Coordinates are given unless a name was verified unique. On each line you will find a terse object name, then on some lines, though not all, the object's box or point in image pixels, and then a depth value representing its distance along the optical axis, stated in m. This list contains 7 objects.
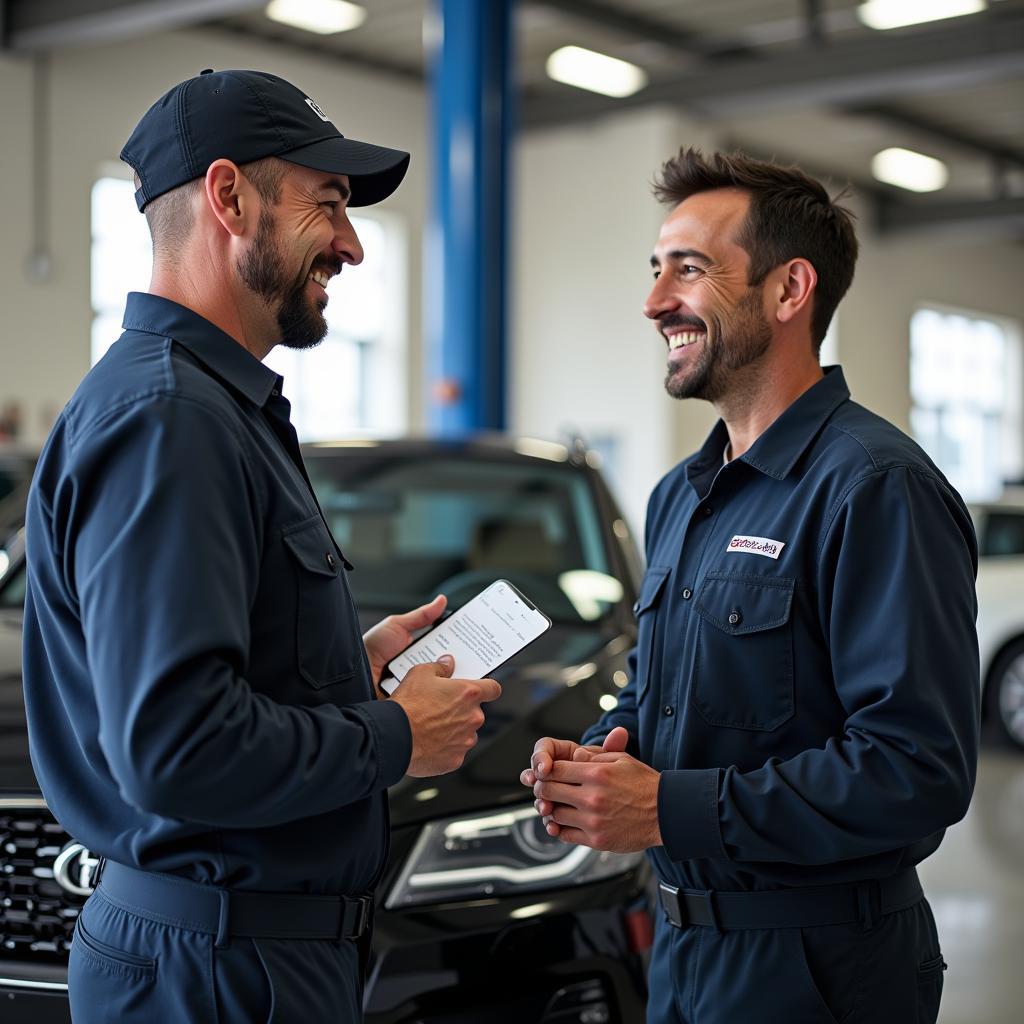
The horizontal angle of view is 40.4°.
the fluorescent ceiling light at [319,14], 11.75
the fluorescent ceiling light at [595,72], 12.80
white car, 6.97
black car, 2.12
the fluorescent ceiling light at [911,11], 10.94
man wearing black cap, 1.27
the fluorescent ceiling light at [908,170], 16.55
